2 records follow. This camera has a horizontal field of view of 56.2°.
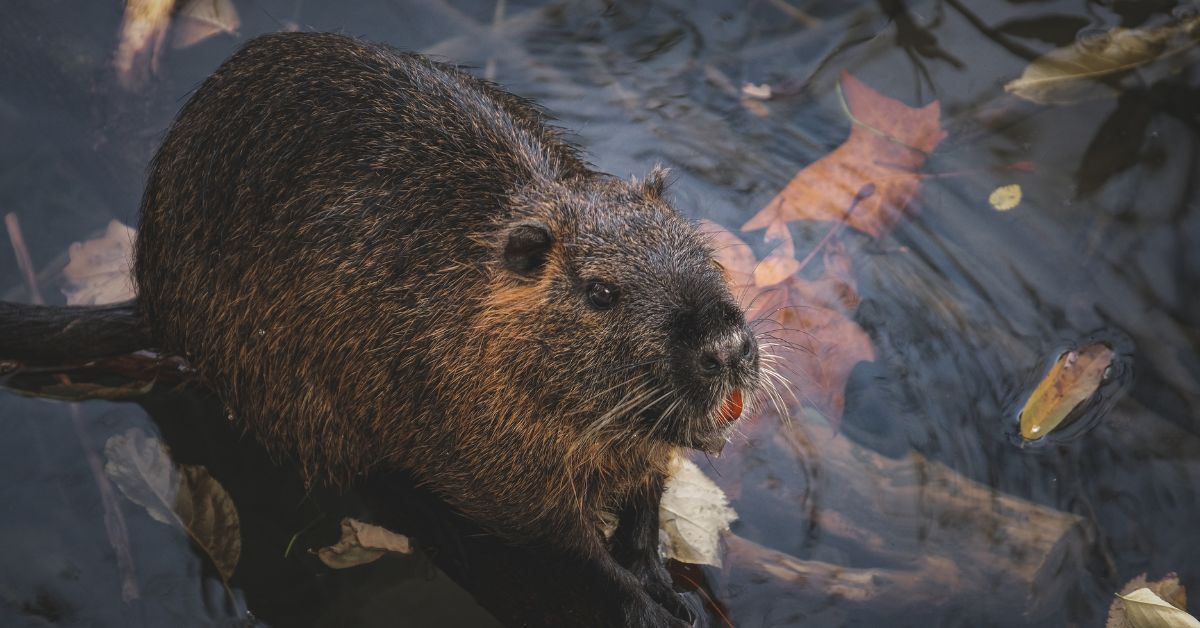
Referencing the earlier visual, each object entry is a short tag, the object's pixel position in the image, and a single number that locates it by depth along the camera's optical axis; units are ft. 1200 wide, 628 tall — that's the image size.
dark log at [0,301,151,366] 12.30
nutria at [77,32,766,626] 10.27
